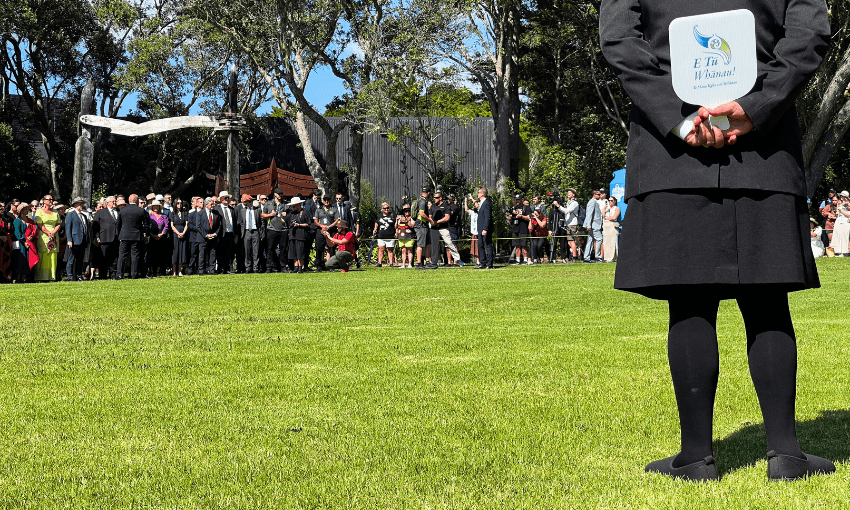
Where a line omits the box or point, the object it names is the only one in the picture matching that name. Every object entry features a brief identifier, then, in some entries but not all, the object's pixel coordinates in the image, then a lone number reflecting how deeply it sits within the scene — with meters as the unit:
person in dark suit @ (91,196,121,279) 21.06
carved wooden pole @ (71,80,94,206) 26.28
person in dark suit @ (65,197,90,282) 20.42
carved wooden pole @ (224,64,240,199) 27.33
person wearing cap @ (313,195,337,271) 23.50
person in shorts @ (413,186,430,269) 25.50
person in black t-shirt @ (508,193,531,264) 26.16
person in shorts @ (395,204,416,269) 25.84
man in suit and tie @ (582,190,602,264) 24.75
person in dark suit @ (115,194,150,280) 20.83
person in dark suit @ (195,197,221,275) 22.27
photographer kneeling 22.84
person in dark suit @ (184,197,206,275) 22.25
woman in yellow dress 20.66
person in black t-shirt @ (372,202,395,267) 26.48
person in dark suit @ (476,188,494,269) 23.08
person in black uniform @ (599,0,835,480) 3.20
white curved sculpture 26.48
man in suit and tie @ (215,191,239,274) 23.05
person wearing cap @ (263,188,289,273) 23.70
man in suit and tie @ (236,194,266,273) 23.38
